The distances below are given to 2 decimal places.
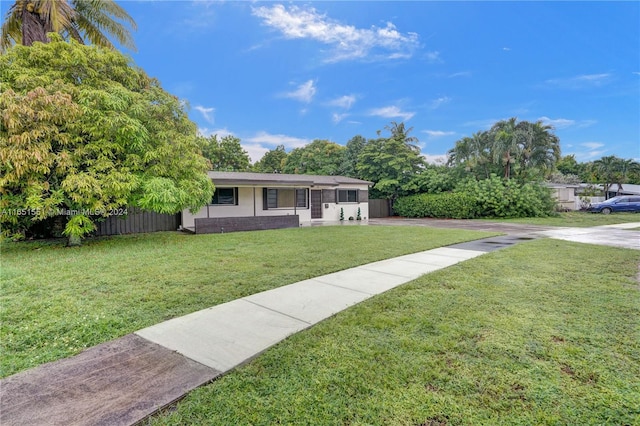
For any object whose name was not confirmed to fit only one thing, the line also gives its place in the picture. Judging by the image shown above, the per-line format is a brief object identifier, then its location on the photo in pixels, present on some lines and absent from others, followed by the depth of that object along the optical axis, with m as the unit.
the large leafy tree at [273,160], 38.52
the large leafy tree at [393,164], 24.14
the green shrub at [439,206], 20.27
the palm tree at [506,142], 20.56
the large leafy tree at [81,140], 6.77
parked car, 22.19
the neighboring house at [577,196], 26.55
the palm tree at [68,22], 9.43
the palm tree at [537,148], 21.08
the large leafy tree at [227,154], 33.12
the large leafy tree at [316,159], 30.61
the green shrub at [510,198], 19.42
